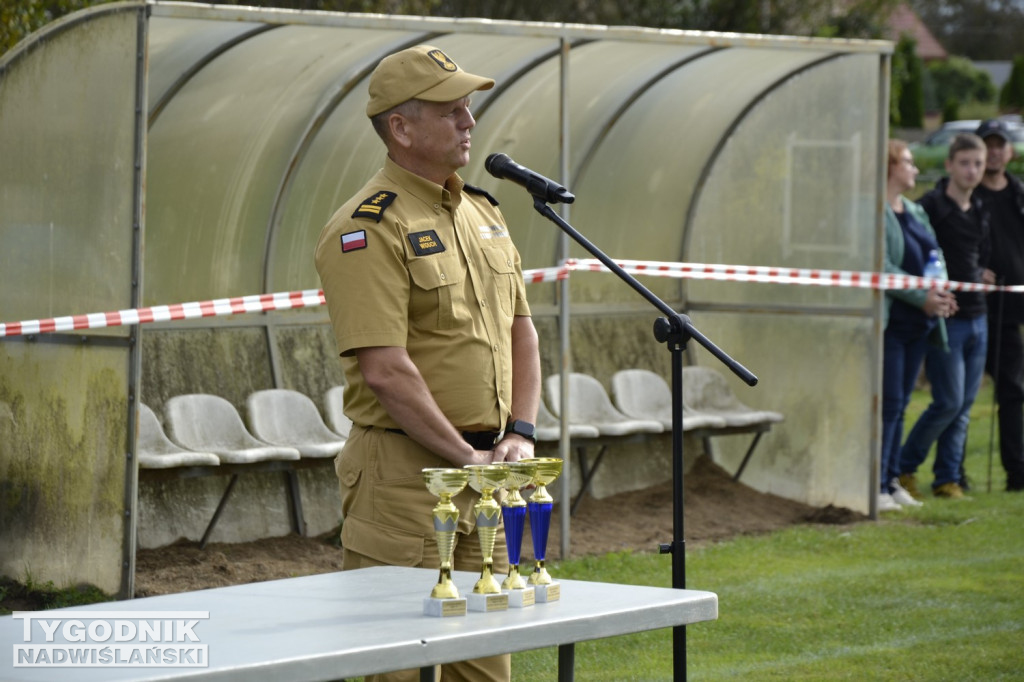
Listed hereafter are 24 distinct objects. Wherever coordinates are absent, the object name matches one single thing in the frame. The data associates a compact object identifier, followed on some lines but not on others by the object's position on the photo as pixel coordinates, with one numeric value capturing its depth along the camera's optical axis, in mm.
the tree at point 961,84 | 110937
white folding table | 5937
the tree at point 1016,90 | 101375
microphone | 8516
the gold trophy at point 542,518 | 7047
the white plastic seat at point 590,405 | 20469
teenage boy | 21266
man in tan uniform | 8305
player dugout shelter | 14453
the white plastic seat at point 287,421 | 18047
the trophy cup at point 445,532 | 6738
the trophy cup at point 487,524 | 6863
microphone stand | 8281
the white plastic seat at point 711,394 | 21687
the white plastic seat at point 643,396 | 21531
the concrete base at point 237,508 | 17422
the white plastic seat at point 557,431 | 19250
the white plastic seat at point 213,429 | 17156
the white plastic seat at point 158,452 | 16062
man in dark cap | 22359
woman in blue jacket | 20531
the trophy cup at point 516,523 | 6941
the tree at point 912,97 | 92187
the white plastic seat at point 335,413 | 18719
